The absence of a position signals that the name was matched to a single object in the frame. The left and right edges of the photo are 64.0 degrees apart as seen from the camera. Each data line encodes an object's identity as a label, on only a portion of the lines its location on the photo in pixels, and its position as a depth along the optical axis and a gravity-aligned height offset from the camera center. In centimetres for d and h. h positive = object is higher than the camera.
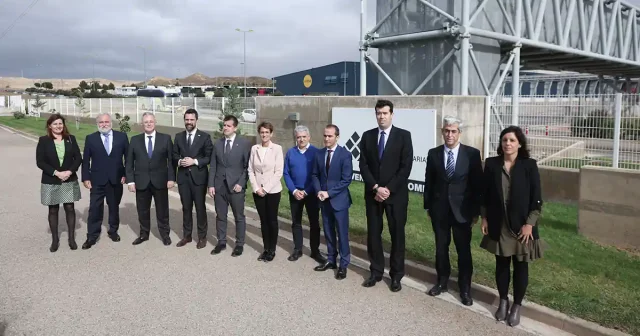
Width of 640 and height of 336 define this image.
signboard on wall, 1027 -12
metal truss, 1349 +300
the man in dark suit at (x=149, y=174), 713 -73
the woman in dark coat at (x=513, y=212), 434 -77
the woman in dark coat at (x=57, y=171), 675 -67
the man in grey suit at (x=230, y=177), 665 -73
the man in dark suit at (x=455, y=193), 490 -69
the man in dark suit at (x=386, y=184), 531 -64
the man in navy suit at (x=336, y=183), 580 -70
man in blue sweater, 618 -78
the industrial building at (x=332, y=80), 4422 +395
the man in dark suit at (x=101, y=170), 712 -68
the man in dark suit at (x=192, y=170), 702 -67
